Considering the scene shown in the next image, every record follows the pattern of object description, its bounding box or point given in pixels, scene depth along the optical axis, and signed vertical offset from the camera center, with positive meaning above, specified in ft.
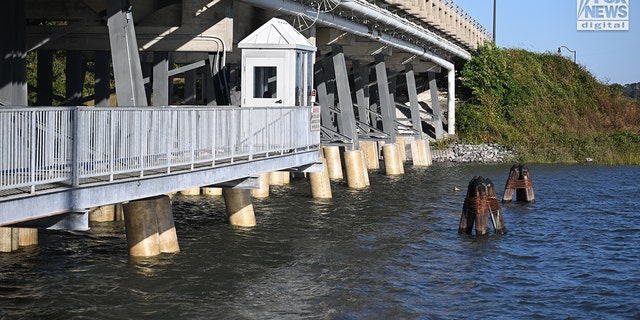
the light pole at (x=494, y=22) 265.13 +29.05
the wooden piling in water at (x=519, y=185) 108.58 -3.89
